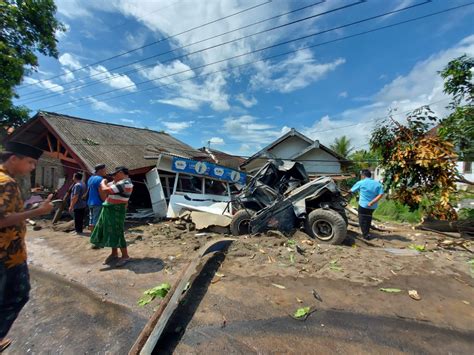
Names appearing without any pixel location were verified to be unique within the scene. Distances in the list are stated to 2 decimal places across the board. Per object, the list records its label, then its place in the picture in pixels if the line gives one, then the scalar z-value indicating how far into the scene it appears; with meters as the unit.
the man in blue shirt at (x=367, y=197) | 6.01
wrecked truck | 5.86
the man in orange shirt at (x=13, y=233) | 2.16
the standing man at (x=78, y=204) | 6.73
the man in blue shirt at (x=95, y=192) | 6.05
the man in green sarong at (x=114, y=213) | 4.28
